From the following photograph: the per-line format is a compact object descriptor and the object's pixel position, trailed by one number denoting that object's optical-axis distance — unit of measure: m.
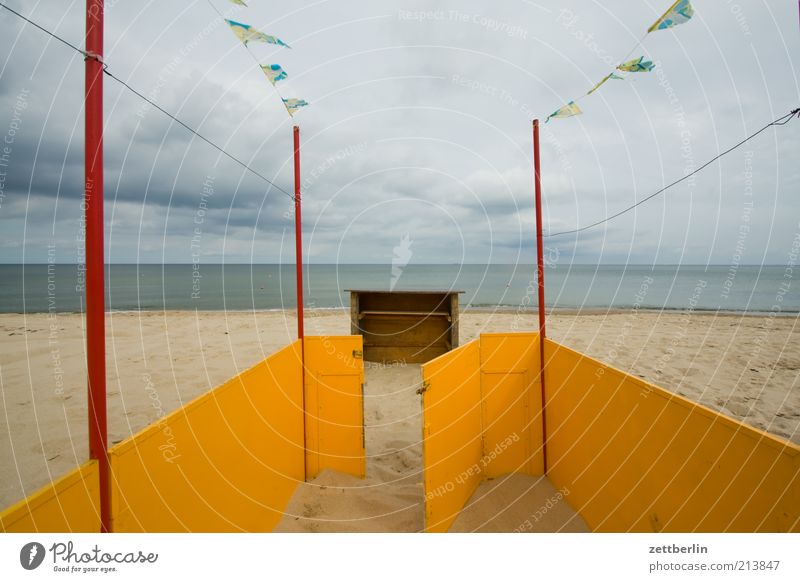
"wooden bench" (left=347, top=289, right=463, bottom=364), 8.95
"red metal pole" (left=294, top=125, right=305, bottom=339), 4.61
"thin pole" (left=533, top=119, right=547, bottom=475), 4.51
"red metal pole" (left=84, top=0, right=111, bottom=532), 1.80
